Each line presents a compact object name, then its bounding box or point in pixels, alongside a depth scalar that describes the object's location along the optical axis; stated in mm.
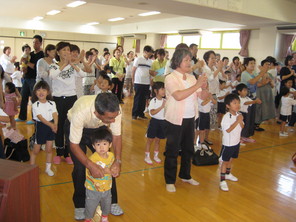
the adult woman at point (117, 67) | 7184
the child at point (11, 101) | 4496
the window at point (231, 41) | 10430
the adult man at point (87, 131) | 1763
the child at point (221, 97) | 5586
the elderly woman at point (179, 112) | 2658
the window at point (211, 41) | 11131
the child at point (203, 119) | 4188
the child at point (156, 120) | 3594
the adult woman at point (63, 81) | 3215
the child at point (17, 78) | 6891
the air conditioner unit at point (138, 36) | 14103
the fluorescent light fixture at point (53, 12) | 11075
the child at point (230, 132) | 3027
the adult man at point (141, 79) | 6031
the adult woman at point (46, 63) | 3570
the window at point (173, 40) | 12966
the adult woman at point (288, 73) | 6336
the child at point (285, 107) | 5562
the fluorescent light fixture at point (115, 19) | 12406
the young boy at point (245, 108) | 4402
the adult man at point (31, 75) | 4906
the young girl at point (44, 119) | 3020
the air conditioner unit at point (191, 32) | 10758
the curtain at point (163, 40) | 13350
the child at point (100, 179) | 2002
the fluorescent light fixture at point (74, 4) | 9088
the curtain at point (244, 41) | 9678
